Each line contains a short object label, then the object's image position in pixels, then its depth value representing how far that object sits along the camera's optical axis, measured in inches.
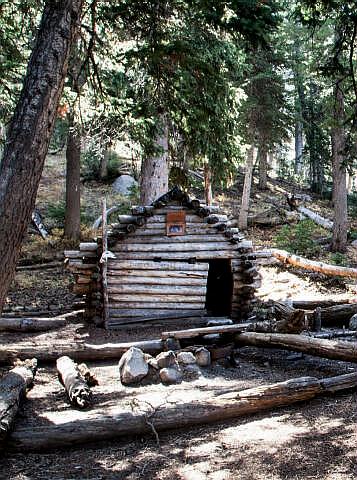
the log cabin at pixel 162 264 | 461.4
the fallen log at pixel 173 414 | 228.5
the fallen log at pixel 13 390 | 226.5
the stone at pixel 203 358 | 349.7
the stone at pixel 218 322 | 443.8
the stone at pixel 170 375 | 314.0
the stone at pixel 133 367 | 319.3
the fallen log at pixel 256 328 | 357.7
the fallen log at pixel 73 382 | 273.9
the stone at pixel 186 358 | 347.3
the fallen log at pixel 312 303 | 490.9
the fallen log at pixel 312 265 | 593.6
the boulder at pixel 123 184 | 1087.0
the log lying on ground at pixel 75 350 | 358.6
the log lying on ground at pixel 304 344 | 296.8
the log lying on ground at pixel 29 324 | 447.4
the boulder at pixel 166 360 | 331.9
